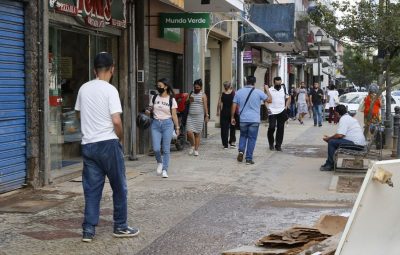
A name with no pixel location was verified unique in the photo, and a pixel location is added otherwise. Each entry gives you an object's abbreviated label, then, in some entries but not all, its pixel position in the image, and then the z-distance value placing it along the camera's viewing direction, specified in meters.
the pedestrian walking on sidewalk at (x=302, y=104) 25.64
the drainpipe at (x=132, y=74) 12.80
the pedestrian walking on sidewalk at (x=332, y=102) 25.99
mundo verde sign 14.28
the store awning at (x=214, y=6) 15.05
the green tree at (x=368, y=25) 11.70
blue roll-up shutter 8.39
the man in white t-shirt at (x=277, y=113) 14.62
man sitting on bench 10.94
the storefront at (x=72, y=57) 10.24
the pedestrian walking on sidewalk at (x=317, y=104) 24.03
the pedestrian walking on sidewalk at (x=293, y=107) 28.61
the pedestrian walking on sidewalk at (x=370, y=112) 13.27
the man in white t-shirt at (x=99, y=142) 6.26
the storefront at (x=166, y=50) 14.22
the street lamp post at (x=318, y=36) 30.83
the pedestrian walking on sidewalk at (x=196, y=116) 13.50
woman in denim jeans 10.34
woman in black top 15.05
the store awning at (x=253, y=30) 22.25
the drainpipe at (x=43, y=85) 9.05
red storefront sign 9.79
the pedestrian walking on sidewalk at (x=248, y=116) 12.34
